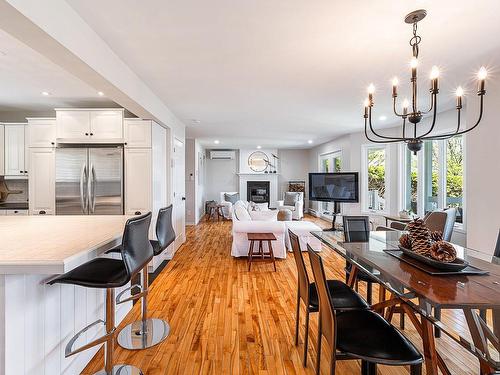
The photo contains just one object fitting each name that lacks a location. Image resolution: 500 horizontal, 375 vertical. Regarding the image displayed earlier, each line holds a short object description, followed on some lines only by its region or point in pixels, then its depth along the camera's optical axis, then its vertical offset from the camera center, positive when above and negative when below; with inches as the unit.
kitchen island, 51.6 -25.5
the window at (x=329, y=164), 316.2 +25.5
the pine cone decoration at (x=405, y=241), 75.6 -15.4
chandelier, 66.5 +25.6
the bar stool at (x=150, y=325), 88.1 -50.3
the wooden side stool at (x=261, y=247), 163.9 -38.9
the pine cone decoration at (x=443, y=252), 63.4 -15.3
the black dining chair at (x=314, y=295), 75.1 -31.5
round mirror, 404.2 +34.8
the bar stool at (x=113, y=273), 62.9 -21.7
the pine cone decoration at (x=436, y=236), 70.2 -12.8
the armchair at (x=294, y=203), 336.8 -23.2
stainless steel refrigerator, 148.3 +1.7
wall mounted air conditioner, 399.2 +42.5
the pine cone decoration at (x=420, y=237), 69.4 -13.2
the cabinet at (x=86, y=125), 149.0 +31.9
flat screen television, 266.5 -1.5
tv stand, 266.2 -24.4
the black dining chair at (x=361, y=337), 52.0 -31.5
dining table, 46.0 -20.0
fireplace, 402.0 -9.0
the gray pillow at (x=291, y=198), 349.1 -16.8
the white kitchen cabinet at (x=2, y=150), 162.7 +19.2
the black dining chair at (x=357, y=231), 103.6 -17.9
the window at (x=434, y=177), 176.4 +6.6
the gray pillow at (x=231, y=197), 362.3 -16.6
